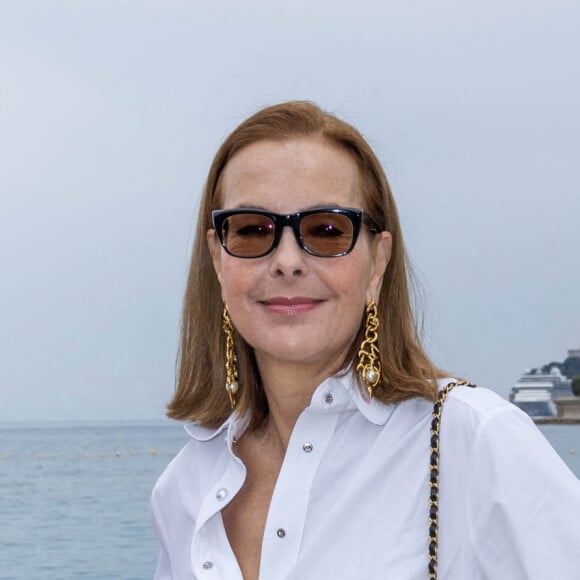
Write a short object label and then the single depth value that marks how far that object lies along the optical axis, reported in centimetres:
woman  209
